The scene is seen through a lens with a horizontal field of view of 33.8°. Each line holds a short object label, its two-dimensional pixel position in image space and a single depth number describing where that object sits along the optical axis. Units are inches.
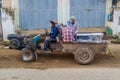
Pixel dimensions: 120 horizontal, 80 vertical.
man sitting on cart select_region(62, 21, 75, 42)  282.9
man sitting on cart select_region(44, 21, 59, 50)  289.0
